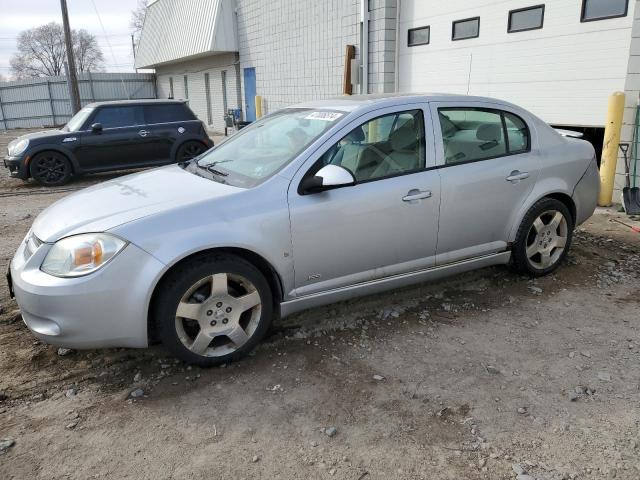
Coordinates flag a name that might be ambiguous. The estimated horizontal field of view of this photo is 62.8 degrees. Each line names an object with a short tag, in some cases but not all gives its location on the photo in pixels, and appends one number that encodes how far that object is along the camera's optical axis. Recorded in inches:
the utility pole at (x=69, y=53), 774.5
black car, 386.6
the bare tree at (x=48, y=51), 2516.0
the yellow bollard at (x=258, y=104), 658.8
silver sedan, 116.8
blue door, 698.2
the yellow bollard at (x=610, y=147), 266.7
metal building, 281.4
